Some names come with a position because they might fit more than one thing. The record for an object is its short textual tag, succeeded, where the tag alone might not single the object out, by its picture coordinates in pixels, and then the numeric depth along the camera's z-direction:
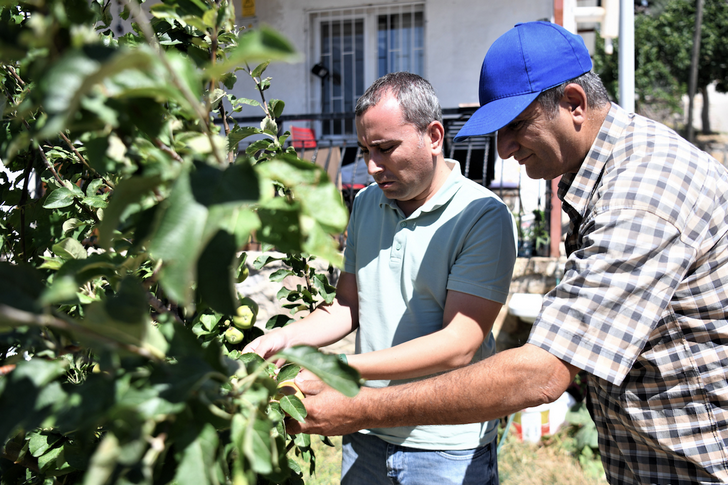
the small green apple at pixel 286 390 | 1.08
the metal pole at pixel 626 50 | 3.51
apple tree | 0.48
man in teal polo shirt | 1.76
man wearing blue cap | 1.28
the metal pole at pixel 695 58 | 18.30
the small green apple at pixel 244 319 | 1.50
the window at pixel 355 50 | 6.86
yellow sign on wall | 6.73
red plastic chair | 6.00
